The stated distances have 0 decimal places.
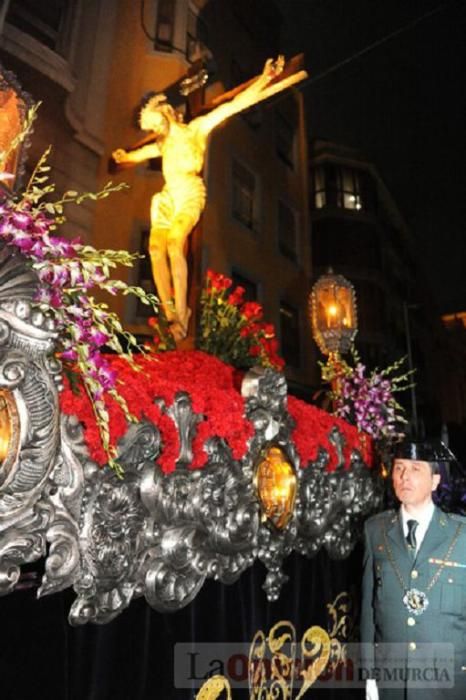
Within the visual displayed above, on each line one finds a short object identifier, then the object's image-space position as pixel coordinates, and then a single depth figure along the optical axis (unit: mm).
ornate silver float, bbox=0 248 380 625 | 1713
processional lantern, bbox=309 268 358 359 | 5652
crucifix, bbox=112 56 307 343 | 4473
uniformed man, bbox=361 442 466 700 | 2428
